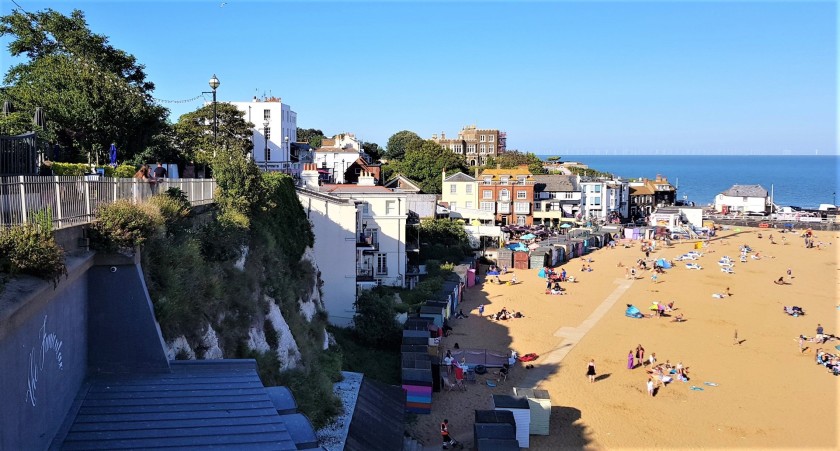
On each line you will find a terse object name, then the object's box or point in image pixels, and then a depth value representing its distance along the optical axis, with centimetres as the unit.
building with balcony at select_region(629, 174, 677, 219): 11006
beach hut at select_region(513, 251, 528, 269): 5681
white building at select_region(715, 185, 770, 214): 11162
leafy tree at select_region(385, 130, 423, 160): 11946
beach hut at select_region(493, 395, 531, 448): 2072
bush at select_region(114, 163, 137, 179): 1855
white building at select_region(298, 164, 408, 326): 3136
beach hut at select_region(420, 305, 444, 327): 3241
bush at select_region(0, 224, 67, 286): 649
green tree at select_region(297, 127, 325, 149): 11769
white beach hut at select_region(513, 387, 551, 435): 2148
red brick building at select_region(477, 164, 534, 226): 7875
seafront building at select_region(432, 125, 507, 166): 15788
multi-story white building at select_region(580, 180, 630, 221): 9256
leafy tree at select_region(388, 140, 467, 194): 8625
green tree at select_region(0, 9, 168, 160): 2267
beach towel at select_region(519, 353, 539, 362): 2972
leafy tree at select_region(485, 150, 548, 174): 11681
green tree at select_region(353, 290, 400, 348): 2920
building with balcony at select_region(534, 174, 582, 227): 8488
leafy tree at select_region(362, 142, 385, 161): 11419
